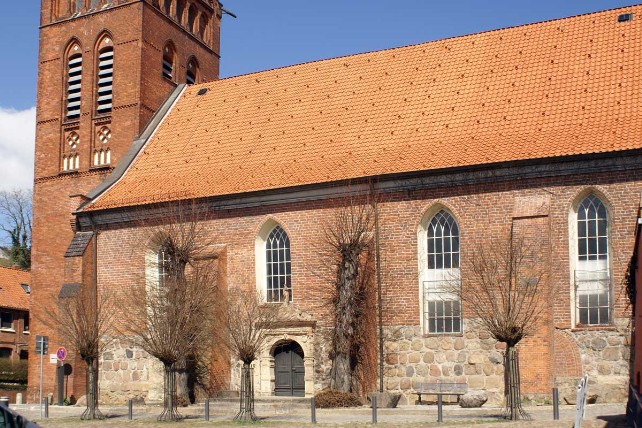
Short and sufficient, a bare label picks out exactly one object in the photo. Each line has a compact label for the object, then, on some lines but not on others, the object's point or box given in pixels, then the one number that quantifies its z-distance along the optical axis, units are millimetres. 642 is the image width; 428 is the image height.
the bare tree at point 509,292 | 20469
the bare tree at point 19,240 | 62969
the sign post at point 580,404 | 15094
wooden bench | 23969
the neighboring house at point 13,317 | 48219
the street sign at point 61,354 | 27547
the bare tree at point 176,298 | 23844
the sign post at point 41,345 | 26359
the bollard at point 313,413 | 20375
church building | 23547
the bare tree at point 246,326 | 22438
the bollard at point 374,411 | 19656
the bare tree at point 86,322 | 25406
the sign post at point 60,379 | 29641
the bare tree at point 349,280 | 25422
